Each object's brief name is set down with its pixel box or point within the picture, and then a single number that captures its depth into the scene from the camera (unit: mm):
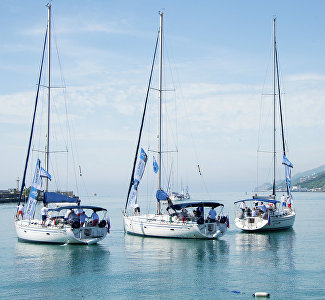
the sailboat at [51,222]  32906
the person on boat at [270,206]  43400
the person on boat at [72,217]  33488
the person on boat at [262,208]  42156
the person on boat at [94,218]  33672
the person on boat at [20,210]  38250
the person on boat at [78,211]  36112
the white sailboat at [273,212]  41375
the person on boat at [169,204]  35978
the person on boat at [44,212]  34125
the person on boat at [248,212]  42472
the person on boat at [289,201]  46647
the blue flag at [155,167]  38531
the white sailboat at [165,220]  35250
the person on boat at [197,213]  35906
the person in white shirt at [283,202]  46644
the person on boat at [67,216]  34088
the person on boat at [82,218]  33750
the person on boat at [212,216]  35316
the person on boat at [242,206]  43500
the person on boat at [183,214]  35800
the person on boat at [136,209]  39656
